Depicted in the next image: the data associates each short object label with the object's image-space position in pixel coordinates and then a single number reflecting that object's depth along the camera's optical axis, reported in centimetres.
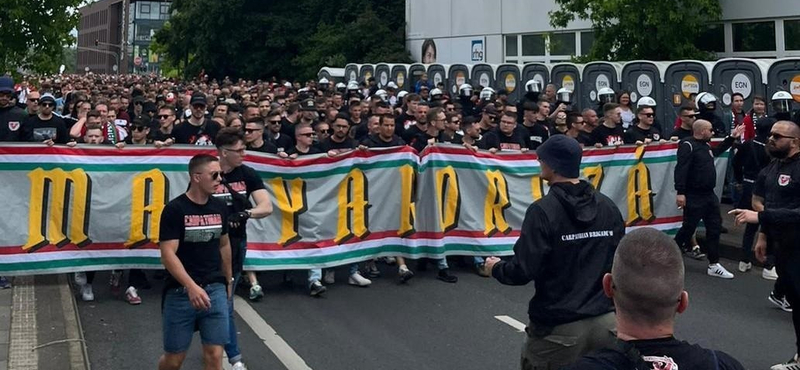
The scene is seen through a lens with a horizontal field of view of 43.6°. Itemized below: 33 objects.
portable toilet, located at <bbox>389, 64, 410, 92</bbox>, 3110
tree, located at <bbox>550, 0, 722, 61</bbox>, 2273
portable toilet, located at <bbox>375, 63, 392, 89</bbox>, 3269
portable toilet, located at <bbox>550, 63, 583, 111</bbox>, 2194
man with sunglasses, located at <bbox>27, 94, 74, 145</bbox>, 1070
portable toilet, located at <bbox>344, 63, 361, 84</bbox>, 3569
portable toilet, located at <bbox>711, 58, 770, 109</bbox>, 1634
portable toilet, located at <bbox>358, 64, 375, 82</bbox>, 3450
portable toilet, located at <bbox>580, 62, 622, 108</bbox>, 2053
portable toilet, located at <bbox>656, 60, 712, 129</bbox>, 1771
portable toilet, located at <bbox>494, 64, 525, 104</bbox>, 2516
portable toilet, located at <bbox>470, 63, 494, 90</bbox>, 2658
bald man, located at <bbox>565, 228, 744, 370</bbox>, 269
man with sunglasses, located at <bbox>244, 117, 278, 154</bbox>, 1006
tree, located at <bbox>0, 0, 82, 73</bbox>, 1459
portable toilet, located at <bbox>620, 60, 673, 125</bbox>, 1889
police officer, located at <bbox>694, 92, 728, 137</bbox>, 1307
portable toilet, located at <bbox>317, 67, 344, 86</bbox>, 3451
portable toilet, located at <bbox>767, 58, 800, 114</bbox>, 1555
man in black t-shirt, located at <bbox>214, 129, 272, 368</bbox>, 671
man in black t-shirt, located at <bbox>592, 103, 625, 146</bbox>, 1238
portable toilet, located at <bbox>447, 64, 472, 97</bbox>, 2812
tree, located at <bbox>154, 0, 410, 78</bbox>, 4541
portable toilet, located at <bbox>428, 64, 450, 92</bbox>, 2936
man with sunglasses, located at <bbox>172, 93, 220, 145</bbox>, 1191
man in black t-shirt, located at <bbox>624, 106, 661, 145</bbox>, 1230
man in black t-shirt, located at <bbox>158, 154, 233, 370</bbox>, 565
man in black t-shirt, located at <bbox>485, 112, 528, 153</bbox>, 1131
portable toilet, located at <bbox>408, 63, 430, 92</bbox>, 3048
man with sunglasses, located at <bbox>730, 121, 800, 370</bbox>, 707
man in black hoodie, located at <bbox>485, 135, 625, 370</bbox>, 469
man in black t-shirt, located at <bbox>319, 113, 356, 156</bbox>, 1075
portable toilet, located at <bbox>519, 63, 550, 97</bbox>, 2350
